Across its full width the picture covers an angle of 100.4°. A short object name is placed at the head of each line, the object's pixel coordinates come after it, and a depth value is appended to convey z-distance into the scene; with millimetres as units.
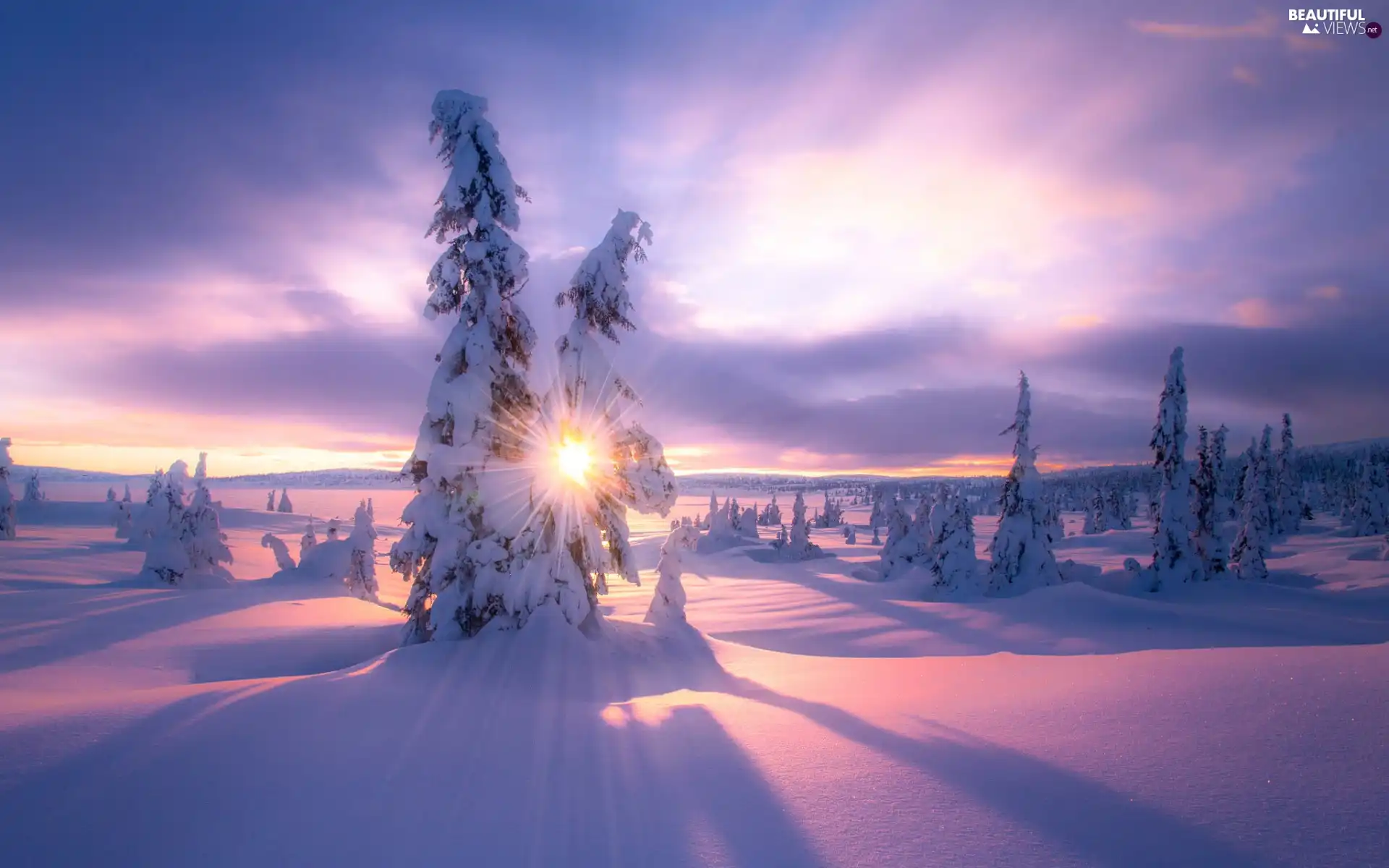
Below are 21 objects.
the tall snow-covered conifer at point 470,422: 11688
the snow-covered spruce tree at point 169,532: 27781
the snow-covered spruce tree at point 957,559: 31984
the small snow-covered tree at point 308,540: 41625
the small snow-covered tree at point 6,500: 38094
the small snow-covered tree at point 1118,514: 89062
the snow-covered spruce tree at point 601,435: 12719
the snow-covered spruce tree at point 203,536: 29141
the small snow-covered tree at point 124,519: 48938
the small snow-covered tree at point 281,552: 33469
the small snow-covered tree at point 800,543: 58969
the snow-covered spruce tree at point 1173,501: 29266
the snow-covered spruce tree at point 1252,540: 36531
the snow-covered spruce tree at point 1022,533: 29297
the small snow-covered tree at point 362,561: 30734
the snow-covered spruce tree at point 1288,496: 60375
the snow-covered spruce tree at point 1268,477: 52969
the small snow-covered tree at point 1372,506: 55531
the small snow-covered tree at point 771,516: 120638
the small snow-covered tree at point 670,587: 15023
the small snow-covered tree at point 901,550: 47469
